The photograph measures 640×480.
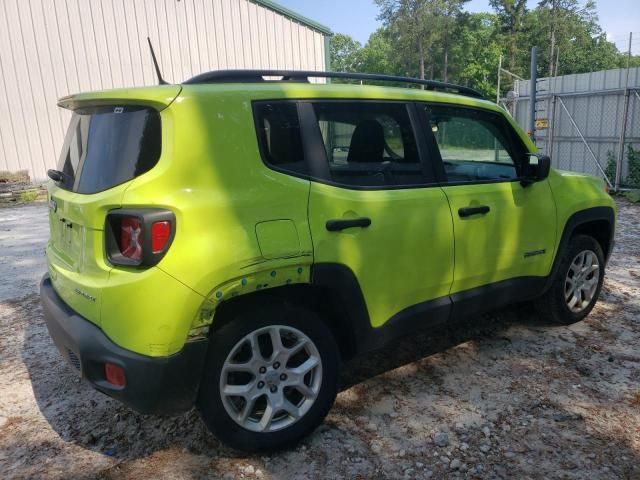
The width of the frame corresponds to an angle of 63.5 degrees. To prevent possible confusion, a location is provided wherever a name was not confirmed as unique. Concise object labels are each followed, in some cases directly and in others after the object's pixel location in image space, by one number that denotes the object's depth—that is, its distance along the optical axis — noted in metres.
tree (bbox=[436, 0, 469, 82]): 55.03
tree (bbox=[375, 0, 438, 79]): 54.31
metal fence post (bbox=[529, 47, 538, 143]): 9.88
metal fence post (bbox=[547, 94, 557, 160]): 12.67
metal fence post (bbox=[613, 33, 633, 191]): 10.49
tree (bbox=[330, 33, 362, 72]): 87.00
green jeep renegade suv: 2.23
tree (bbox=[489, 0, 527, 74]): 54.09
